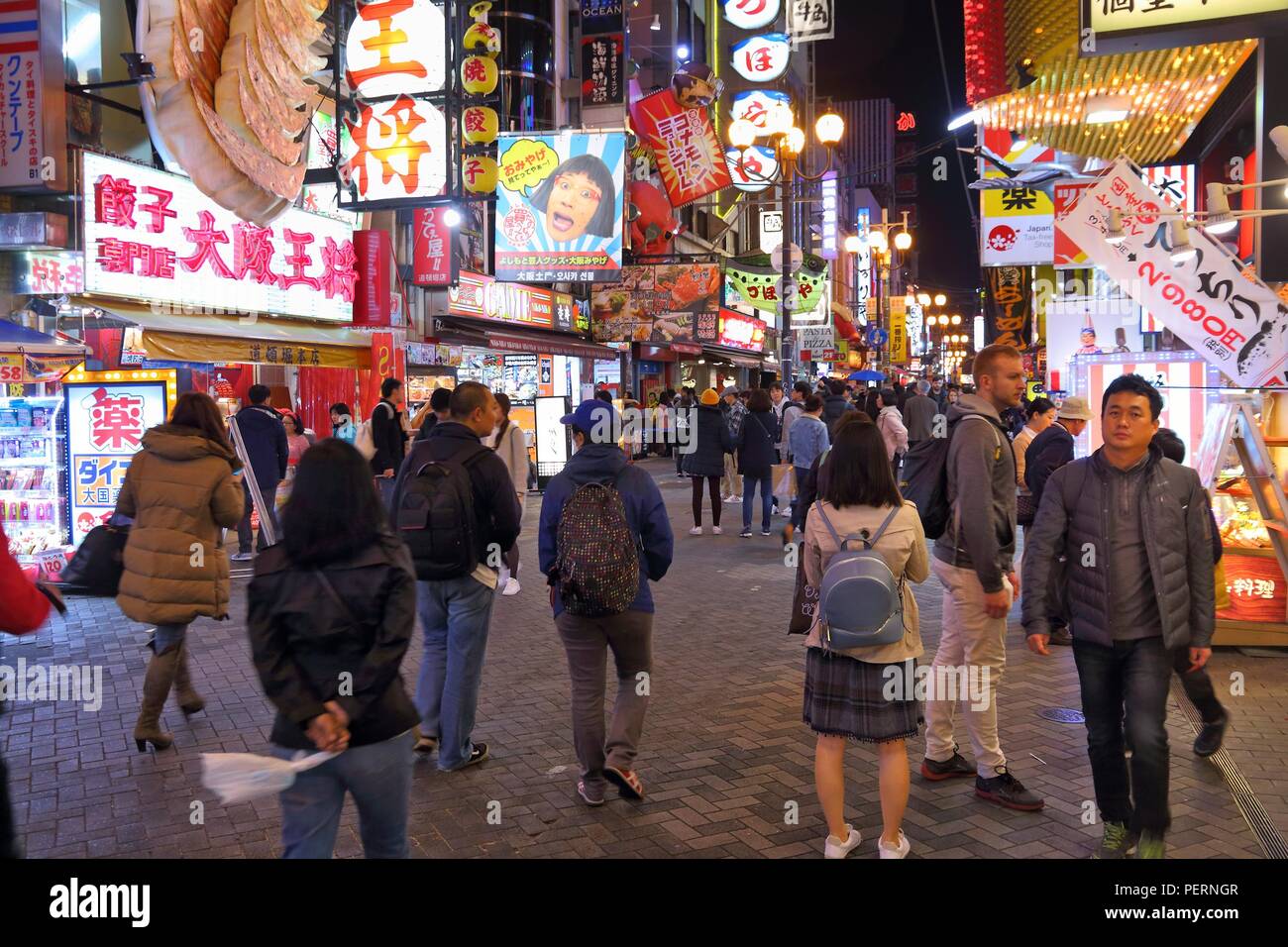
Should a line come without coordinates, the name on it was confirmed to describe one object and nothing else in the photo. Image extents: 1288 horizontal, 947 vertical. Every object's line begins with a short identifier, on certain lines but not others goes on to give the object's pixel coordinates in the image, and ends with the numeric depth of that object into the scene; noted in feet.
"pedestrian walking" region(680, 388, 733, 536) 46.14
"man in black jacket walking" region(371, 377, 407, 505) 37.40
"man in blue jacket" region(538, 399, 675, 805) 16.34
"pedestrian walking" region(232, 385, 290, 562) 36.81
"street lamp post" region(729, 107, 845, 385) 61.82
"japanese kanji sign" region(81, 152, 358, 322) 39.09
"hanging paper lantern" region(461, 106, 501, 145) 62.03
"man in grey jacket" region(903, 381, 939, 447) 61.87
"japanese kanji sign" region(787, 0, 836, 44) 76.02
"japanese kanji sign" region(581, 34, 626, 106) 90.48
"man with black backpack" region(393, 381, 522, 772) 16.84
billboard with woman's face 59.88
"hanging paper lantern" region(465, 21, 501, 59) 60.90
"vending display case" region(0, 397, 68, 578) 33.22
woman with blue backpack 13.17
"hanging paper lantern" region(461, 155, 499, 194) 61.82
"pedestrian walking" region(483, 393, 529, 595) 31.07
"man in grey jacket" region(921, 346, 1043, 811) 15.83
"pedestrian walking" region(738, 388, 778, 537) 46.01
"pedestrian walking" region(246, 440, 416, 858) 10.24
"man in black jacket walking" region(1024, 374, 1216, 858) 13.43
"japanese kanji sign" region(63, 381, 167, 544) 37.06
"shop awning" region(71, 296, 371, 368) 39.34
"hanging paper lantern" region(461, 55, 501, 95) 60.39
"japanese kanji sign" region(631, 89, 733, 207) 67.77
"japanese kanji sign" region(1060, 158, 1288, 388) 24.56
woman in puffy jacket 18.48
